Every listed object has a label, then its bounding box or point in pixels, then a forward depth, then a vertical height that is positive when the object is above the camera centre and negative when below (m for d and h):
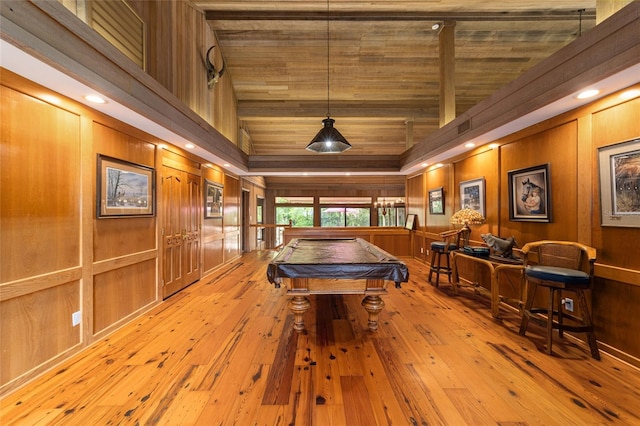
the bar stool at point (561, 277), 2.28 -0.59
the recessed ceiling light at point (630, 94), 2.10 +1.01
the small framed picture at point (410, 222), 6.89 -0.22
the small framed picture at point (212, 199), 5.18 +0.36
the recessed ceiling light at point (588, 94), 2.23 +1.08
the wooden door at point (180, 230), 3.89 -0.24
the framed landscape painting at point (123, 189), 2.67 +0.32
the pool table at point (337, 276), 2.52 -0.62
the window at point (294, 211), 11.28 +0.17
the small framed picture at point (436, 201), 5.43 +0.30
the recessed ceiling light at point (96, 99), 2.27 +1.08
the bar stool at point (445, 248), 4.20 -0.60
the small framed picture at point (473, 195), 4.13 +0.33
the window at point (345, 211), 11.23 +0.15
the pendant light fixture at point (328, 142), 3.75 +1.09
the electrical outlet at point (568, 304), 2.71 -0.99
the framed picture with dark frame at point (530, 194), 2.98 +0.24
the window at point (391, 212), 10.84 +0.09
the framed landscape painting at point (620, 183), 2.12 +0.26
